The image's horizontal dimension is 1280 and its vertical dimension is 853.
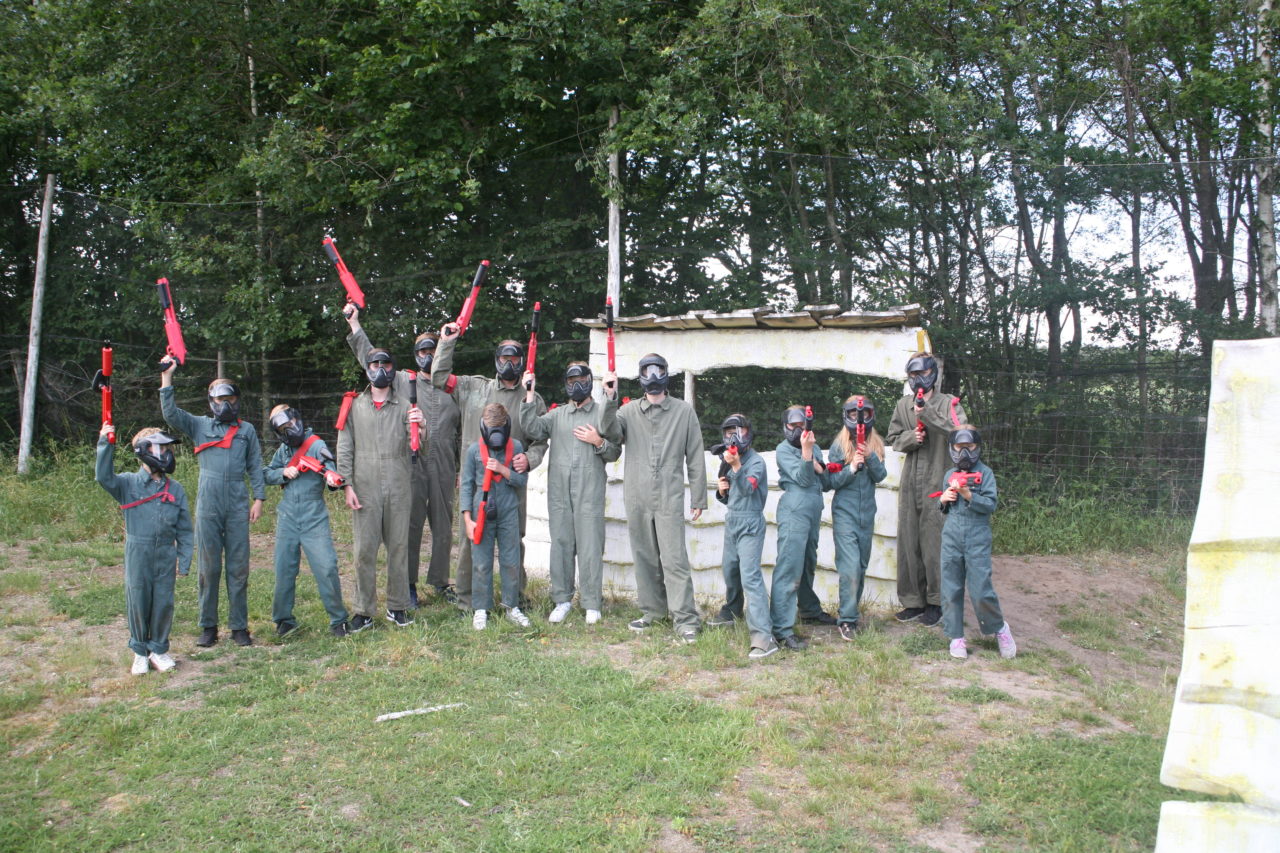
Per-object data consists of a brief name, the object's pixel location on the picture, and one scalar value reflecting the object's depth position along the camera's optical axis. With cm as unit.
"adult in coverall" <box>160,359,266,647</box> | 705
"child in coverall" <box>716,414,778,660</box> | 704
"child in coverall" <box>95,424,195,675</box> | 650
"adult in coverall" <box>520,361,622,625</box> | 779
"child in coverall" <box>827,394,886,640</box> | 734
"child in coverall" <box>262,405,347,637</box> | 725
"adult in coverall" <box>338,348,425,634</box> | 758
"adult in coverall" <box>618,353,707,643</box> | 748
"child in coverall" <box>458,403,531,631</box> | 761
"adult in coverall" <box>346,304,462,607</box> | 834
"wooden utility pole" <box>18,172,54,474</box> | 1264
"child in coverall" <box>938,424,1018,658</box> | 671
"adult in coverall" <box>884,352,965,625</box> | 745
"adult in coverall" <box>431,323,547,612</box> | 803
